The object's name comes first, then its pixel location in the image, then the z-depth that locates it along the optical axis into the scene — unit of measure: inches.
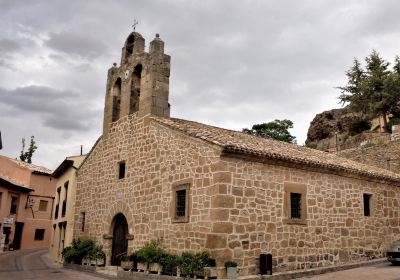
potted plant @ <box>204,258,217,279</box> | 421.4
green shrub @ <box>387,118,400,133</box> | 1200.7
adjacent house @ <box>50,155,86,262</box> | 850.1
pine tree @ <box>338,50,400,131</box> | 1243.8
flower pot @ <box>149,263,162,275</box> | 483.3
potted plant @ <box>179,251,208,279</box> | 426.3
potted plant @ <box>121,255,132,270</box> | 528.8
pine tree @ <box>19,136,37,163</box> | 1813.2
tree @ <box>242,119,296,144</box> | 1616.6
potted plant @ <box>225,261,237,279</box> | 423.2
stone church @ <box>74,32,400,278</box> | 459.5
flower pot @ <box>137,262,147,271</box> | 507.6
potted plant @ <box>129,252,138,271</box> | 525.3
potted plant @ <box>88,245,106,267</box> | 617.3
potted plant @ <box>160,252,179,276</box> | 460.4
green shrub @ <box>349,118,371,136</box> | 1380.4
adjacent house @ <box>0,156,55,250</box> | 1224.8
